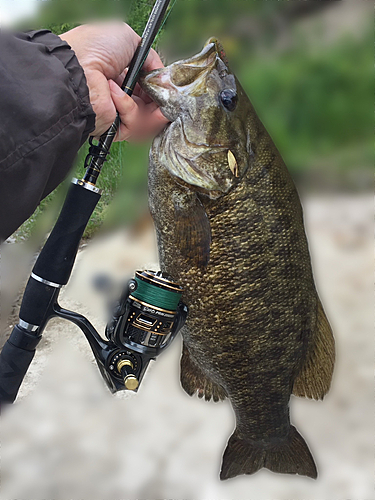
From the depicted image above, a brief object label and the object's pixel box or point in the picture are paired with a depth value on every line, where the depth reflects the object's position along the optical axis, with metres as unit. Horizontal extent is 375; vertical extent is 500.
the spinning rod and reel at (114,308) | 0.35
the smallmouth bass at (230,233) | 0.38
